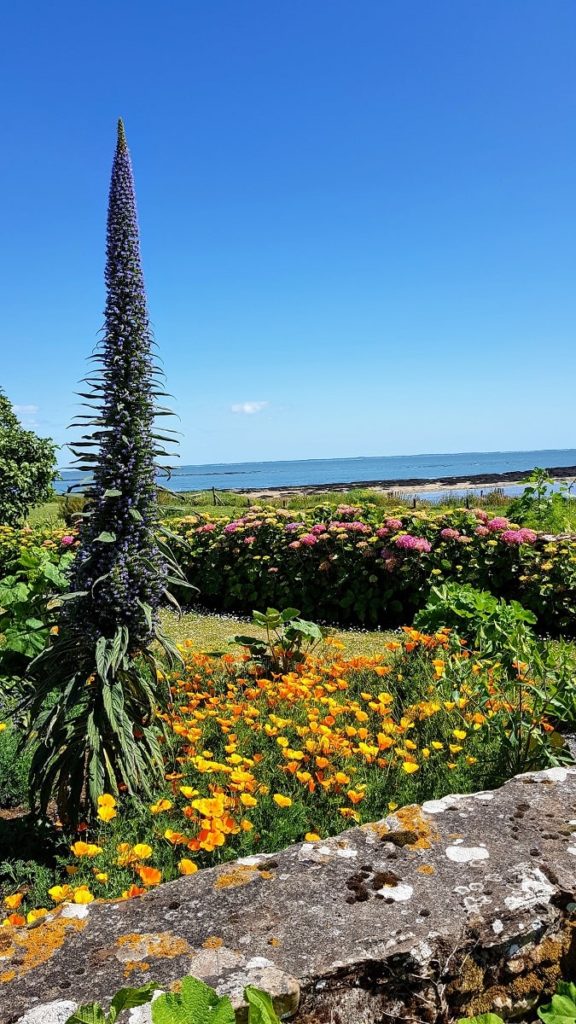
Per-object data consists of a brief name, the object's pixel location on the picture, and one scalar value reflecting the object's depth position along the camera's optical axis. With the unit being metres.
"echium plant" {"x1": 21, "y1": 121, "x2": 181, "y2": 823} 2.83
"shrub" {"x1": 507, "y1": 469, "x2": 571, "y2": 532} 10.36
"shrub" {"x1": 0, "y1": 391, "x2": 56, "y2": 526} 15.37
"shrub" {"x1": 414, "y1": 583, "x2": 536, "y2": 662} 3.75
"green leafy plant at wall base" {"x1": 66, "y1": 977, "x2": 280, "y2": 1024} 1.10
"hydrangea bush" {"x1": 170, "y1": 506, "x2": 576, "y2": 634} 7.88
